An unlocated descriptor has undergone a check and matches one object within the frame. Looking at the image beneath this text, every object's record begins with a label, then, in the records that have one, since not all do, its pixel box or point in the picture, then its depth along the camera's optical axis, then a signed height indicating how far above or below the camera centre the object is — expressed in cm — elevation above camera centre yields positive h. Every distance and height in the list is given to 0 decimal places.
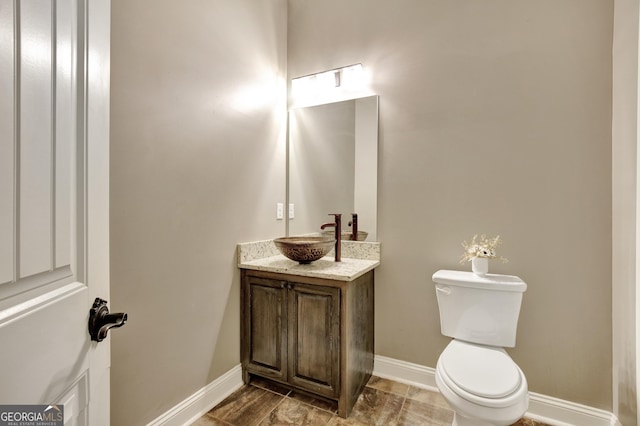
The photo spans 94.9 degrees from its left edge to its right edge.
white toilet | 124 -74
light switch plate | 240 +0
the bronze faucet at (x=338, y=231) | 212 -14
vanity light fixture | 224 +103
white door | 47 +2
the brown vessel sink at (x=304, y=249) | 186 -24
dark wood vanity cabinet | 173 -77
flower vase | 172 -31
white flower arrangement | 172 -22
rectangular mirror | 220 +38
